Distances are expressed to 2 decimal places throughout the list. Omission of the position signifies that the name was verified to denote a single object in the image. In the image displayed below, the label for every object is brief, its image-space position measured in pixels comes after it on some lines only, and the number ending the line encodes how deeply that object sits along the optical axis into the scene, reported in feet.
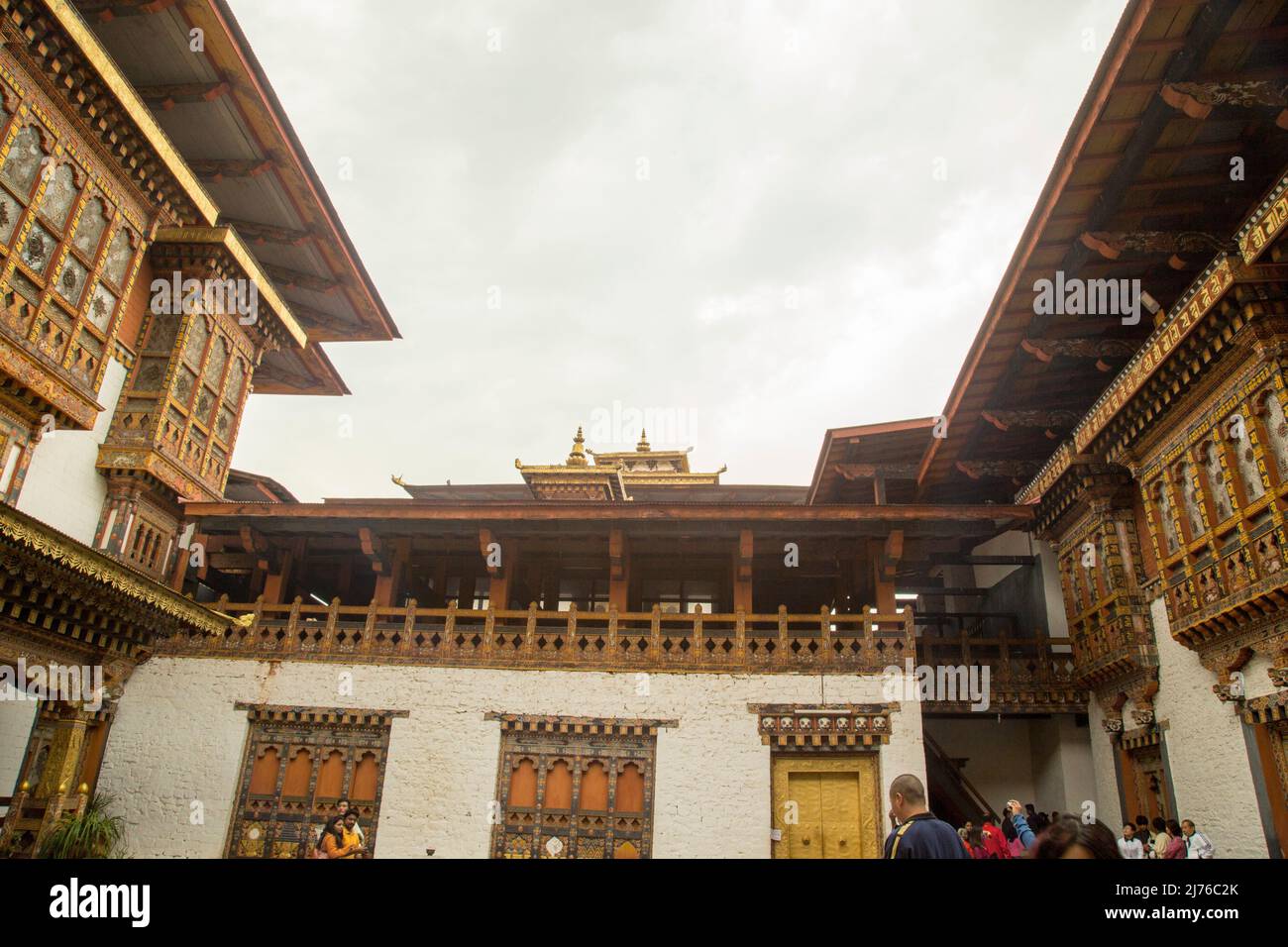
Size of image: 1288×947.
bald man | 14.16
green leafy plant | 37.52
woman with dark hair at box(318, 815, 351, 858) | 33.14
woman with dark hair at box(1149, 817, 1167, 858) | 36.09
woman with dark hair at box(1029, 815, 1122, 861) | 9.96
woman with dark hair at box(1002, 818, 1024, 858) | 35.65
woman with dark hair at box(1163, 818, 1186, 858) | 34.78
